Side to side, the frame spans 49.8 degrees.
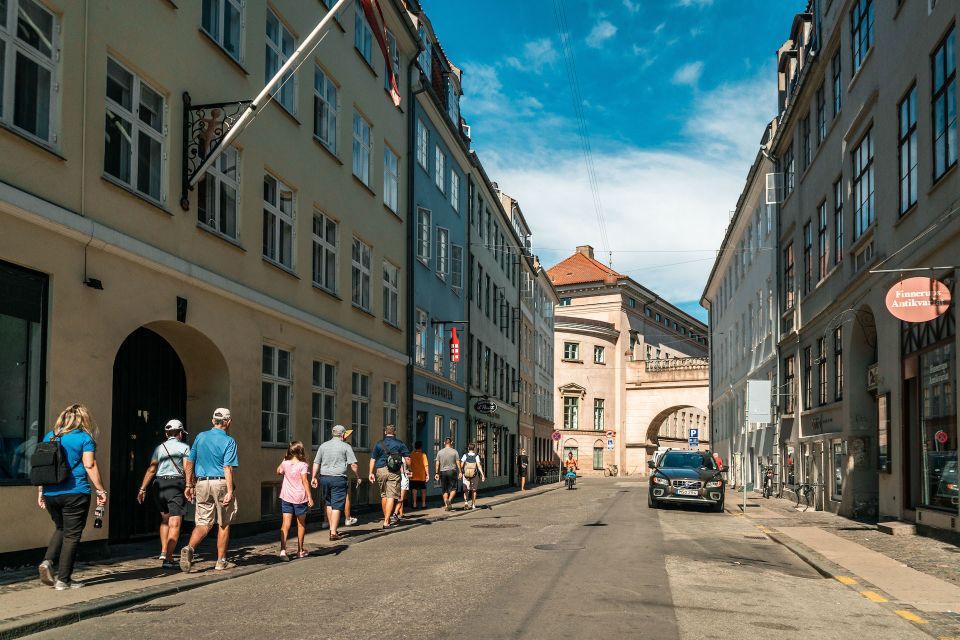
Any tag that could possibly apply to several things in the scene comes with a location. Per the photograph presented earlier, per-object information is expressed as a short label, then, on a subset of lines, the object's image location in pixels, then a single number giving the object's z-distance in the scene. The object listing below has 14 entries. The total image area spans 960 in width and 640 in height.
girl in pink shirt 13.20
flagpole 13.95
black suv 24.88
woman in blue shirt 9.37
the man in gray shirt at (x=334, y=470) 15.82
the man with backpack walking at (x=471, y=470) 25.69
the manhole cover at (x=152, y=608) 8.74
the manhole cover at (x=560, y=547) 14.33
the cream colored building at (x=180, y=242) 11.20
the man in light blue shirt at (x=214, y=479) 11.48
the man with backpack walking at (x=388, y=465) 18.72
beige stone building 78.56
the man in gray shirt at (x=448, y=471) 24.69
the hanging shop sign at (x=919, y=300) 15.36
